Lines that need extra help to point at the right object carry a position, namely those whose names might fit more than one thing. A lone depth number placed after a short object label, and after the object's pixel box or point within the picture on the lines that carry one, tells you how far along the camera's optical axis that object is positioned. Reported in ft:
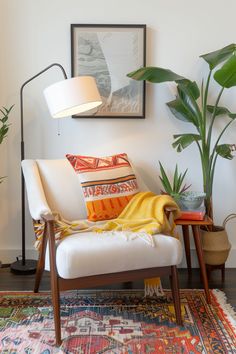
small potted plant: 9.37
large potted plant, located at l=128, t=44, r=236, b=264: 8.53
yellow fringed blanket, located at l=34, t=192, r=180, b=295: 7.50
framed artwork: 9.68
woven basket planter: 9.27
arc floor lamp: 7.95
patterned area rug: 6.54
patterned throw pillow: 8.41
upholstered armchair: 6.64
